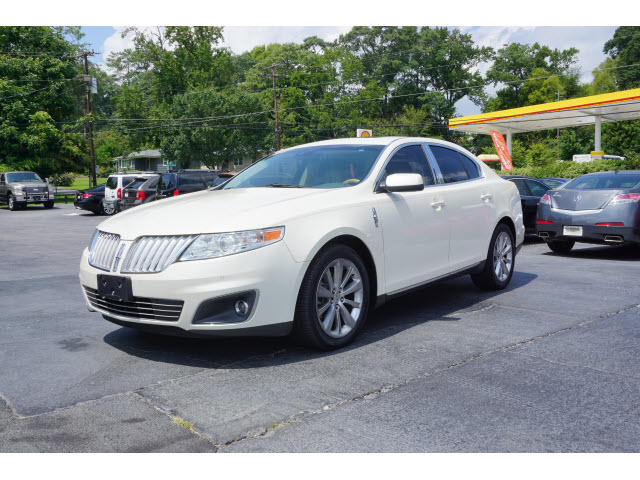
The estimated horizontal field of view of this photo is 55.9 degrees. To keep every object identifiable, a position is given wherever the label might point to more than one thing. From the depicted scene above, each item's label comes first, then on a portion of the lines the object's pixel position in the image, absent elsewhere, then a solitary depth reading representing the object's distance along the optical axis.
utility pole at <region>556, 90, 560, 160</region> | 52.52
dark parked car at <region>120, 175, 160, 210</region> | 21.27
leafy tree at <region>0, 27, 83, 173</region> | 38.56
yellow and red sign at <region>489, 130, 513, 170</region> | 29.88
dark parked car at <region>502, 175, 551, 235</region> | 12.42
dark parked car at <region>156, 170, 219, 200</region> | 19.34
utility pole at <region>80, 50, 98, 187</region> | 39.42
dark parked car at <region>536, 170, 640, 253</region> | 9.70
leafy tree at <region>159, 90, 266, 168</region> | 58.03
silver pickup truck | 30.09
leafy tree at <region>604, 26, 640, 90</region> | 65.44
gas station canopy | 30.34
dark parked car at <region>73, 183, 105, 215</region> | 25.62
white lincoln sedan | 4.07
